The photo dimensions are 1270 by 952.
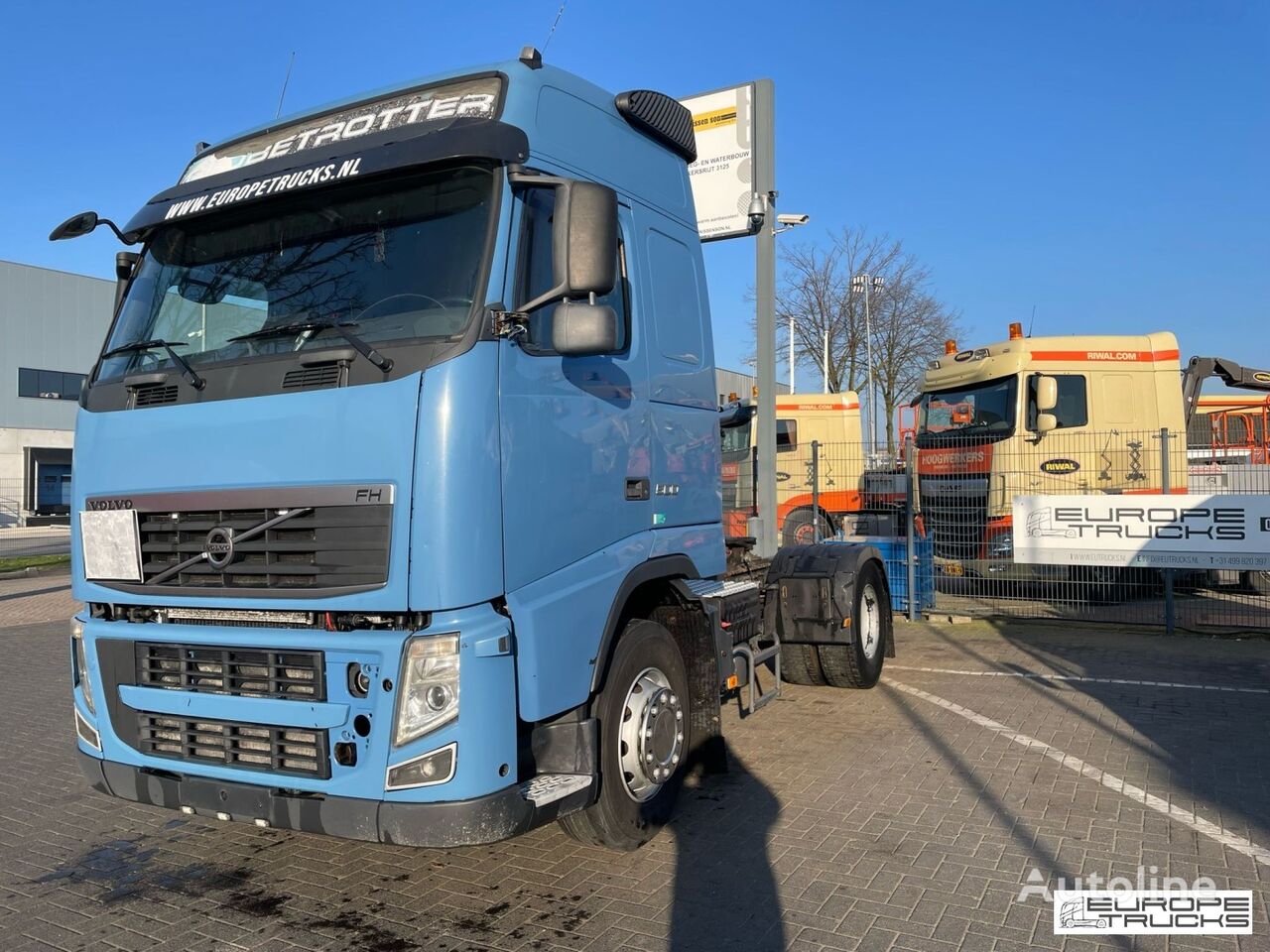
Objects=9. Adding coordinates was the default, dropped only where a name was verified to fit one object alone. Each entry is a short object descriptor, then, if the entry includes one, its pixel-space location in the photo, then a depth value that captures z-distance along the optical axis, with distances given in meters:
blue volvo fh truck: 3.17
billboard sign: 8.66
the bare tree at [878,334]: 31.59
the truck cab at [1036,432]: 11.43
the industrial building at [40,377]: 36.56
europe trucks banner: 8.98
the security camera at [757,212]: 8.38
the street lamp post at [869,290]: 30.80
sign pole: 8.45
